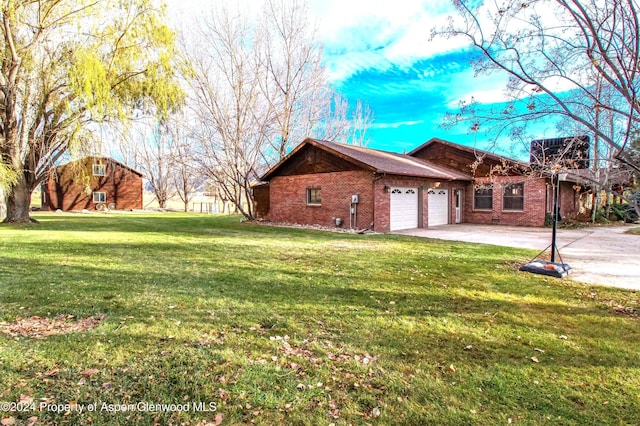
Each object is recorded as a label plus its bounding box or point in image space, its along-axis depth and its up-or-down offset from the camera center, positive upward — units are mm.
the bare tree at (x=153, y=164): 33781 +4334
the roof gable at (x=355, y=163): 13797 +1931
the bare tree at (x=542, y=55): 3984 +1893
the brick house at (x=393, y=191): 13828 +696
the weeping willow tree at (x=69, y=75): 12336 +5040
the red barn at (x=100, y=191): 29562 +1492
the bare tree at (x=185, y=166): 18750 +2734
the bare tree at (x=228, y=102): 17797 +5569
